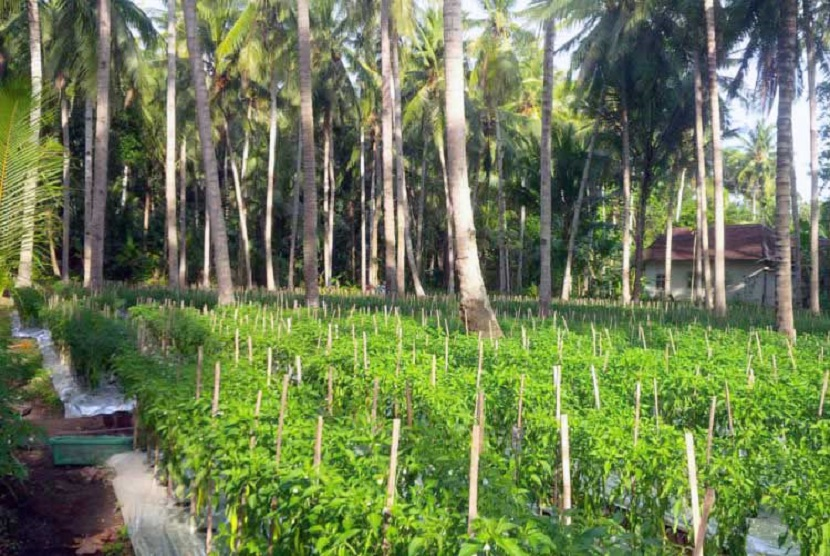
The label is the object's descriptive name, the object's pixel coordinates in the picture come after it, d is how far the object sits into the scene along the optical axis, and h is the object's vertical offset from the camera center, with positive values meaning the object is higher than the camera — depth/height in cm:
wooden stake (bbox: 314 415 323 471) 375 -87
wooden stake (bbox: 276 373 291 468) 400 -78
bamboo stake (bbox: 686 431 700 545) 359 -100
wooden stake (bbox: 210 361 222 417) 483 -77
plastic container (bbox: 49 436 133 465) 680 -160
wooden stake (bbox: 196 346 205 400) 551 -69
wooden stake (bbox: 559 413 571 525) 404 -105
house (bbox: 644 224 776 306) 3284 +138
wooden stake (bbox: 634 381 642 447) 472 -94
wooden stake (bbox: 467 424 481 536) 300 -87
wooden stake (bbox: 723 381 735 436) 566 -104
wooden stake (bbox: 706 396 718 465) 441 -101
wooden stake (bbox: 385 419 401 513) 326 -90
